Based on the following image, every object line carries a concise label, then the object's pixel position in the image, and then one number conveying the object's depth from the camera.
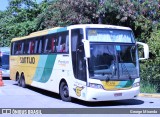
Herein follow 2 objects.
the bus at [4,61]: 29.38
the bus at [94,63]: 12.41
